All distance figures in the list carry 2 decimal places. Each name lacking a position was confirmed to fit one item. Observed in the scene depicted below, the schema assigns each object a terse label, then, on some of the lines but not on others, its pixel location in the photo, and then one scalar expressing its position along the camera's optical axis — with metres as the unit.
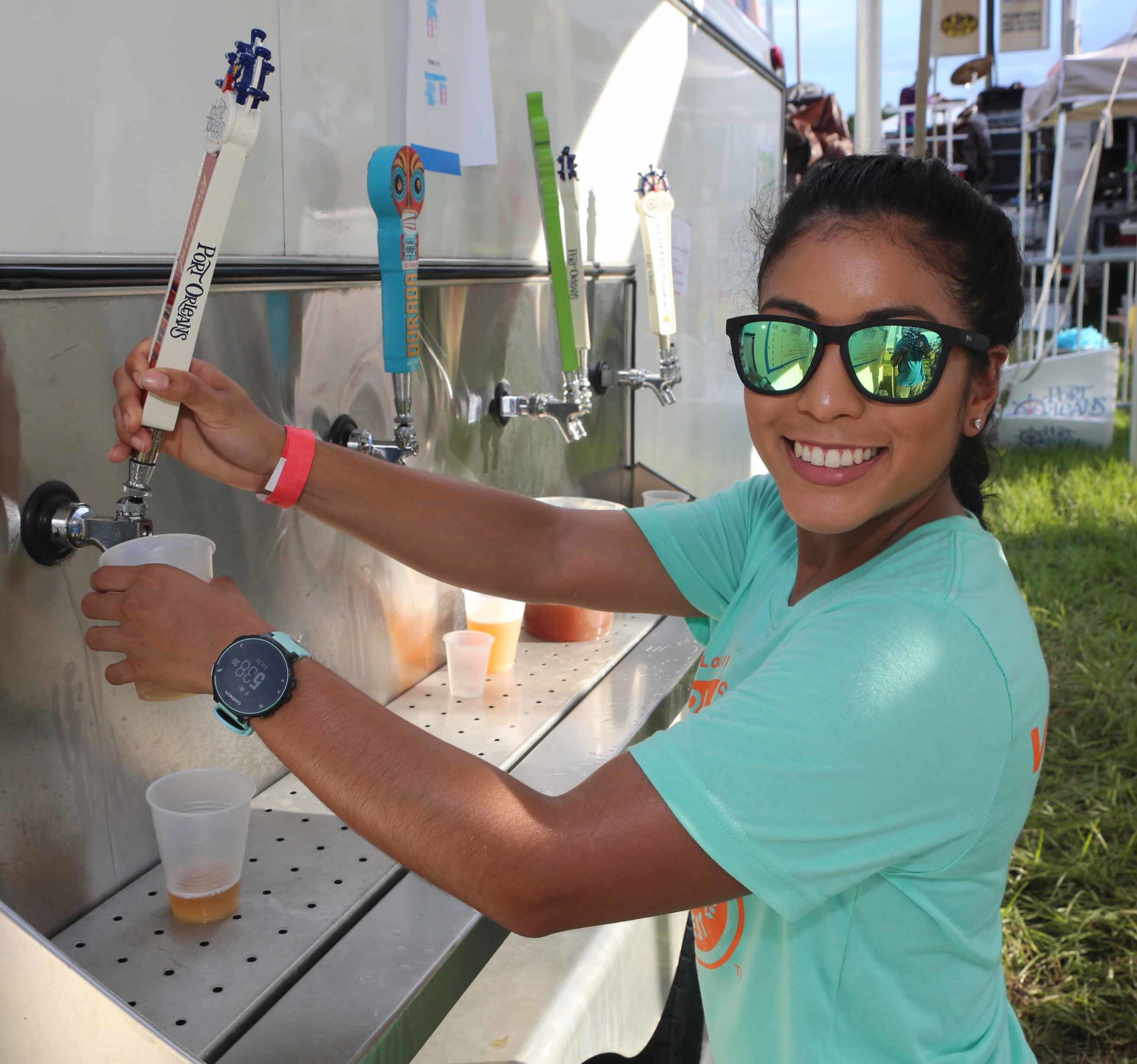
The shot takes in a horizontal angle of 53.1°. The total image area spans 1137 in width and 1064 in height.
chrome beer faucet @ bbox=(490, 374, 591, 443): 1.91
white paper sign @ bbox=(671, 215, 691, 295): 2.71
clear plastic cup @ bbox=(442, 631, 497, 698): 1.62
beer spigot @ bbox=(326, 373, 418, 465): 1.45
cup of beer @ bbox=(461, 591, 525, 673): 1.72
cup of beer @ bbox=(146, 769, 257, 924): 1.04
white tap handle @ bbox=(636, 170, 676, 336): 2.25
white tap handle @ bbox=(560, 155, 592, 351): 1.95
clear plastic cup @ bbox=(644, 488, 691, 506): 2.35
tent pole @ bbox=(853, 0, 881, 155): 3.53
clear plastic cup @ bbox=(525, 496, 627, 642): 1.91
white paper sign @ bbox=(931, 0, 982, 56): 6.69
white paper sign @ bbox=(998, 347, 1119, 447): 6.55
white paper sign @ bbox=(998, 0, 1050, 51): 7.98
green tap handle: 1.88
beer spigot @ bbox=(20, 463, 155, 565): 1.00
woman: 0.82
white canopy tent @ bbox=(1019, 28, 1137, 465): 6.17
